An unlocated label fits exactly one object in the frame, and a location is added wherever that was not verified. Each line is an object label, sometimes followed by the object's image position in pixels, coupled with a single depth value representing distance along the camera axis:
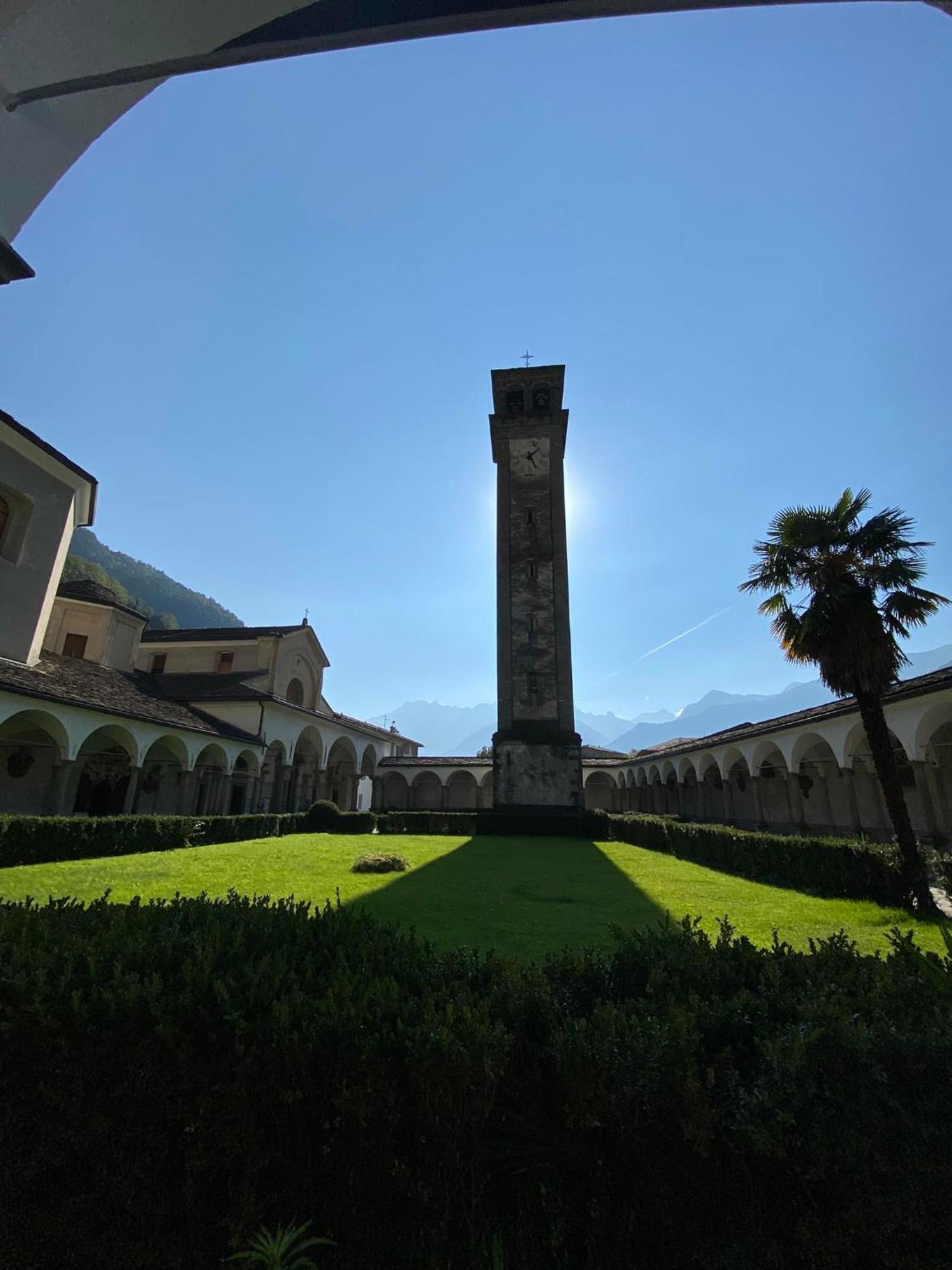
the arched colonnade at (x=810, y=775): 16.89
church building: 16.78
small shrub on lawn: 14.15
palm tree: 11.49
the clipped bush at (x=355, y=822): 27.23
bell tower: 29.58
